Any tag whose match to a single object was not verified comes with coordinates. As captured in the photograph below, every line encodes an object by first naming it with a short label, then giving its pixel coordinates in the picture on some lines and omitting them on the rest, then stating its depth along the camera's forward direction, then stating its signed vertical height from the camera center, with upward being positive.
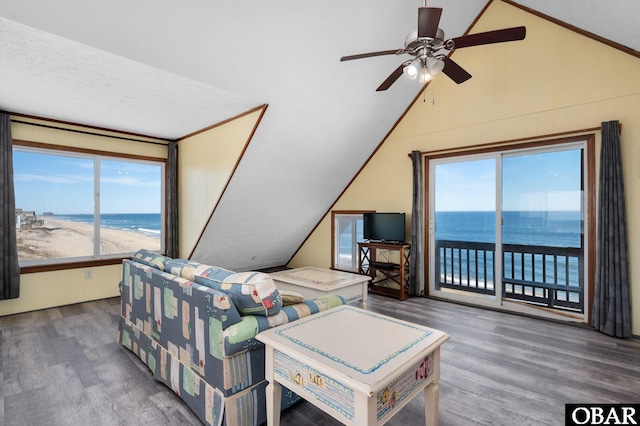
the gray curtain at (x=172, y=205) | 5.04 +0.12
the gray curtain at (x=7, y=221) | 3.57 -0.09
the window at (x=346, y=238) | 5.55 -0.50
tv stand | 4.48 -0.88
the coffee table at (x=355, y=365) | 1.15 -0.62
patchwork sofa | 1.67 -0.72
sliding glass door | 3.61 -0.22
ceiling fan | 1.93 +1.15
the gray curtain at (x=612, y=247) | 3.04 -0.38
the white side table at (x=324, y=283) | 3.42 -0.83
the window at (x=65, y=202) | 4.09 +0.15
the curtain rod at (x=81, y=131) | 3.85 +1.14
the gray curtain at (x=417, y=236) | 4.47 -0.37
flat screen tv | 4.66 -0.25
